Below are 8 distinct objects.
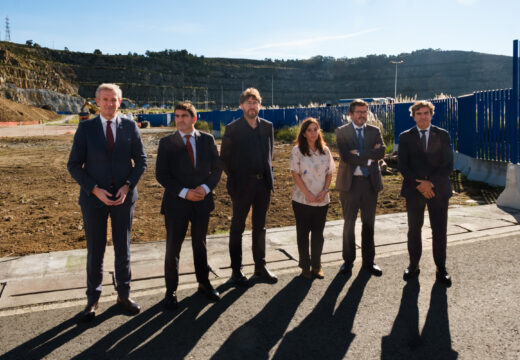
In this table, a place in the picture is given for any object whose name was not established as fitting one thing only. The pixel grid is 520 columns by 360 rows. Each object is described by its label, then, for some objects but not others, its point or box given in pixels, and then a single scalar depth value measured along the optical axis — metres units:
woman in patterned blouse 4.69
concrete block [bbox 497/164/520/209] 7.50
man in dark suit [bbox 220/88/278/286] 4.49
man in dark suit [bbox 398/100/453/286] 4.57
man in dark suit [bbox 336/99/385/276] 4.78
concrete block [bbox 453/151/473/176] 11.10
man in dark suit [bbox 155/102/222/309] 4.04
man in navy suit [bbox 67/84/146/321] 3.77
